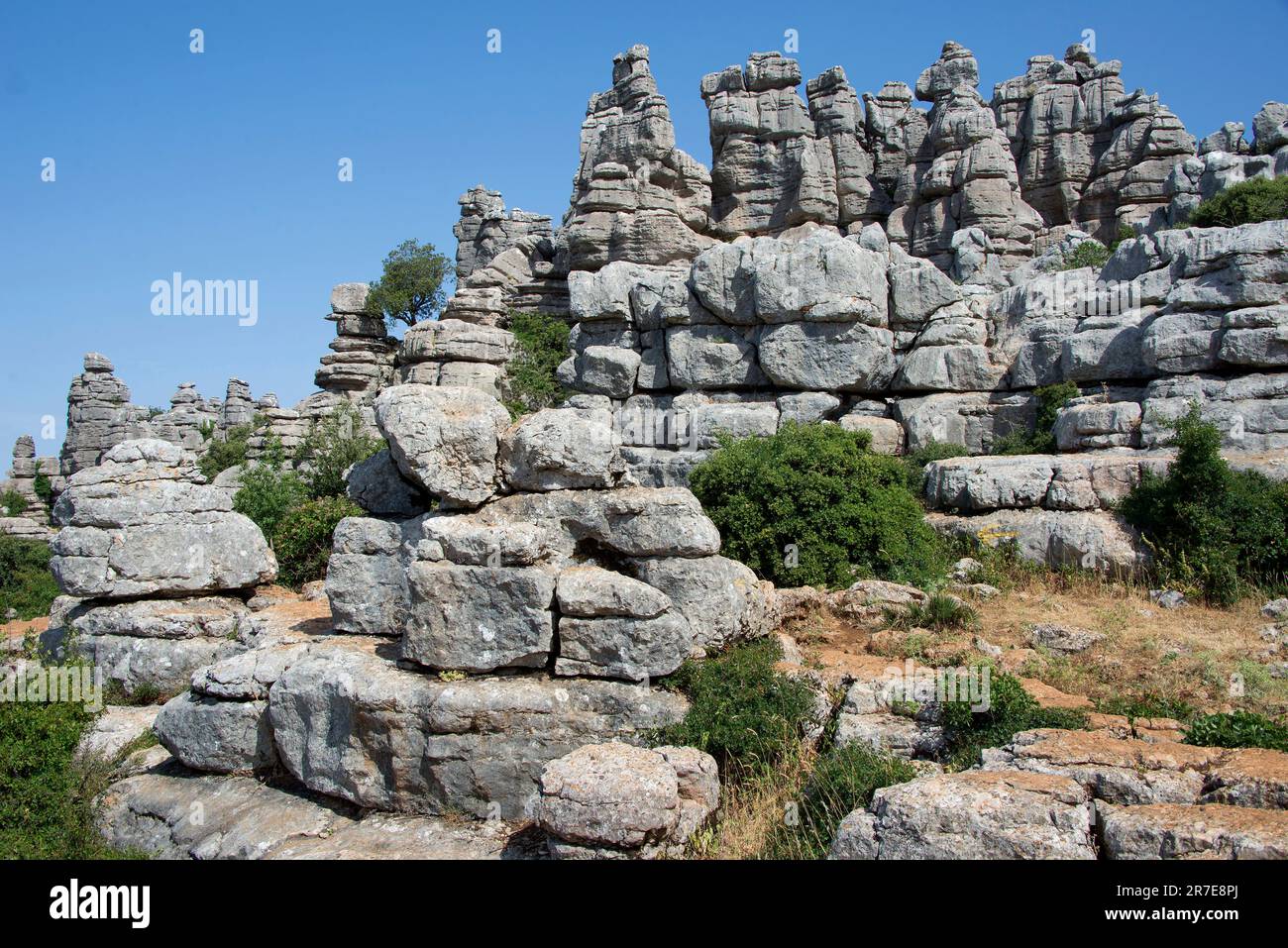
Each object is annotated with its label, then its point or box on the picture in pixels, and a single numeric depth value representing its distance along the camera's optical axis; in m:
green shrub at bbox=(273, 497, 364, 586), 13.19
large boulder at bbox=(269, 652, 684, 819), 6.61
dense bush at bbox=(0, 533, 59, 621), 19.72
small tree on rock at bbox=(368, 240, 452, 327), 34.78
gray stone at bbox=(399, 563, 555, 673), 6.99
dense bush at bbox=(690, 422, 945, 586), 11.84
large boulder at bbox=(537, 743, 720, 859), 5.21
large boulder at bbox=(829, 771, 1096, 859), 4.28
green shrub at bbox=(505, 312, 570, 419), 25.62
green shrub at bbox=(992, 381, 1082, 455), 17.77
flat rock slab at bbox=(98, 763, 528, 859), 6.29
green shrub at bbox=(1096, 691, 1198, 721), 7.20
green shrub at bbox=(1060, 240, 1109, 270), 24.81
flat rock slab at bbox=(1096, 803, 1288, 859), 3.86
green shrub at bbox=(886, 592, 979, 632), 9.92
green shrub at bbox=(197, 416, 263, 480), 31.58
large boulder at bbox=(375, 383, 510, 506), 7.87
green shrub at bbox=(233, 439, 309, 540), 16.42
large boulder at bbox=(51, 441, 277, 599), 9.84
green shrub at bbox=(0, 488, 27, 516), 36.25
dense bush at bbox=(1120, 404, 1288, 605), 11.40
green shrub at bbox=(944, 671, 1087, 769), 6.43
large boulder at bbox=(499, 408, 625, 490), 7.78
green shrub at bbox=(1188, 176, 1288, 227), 21.45
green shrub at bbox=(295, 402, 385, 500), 18.59
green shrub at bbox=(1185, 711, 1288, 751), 5.88
